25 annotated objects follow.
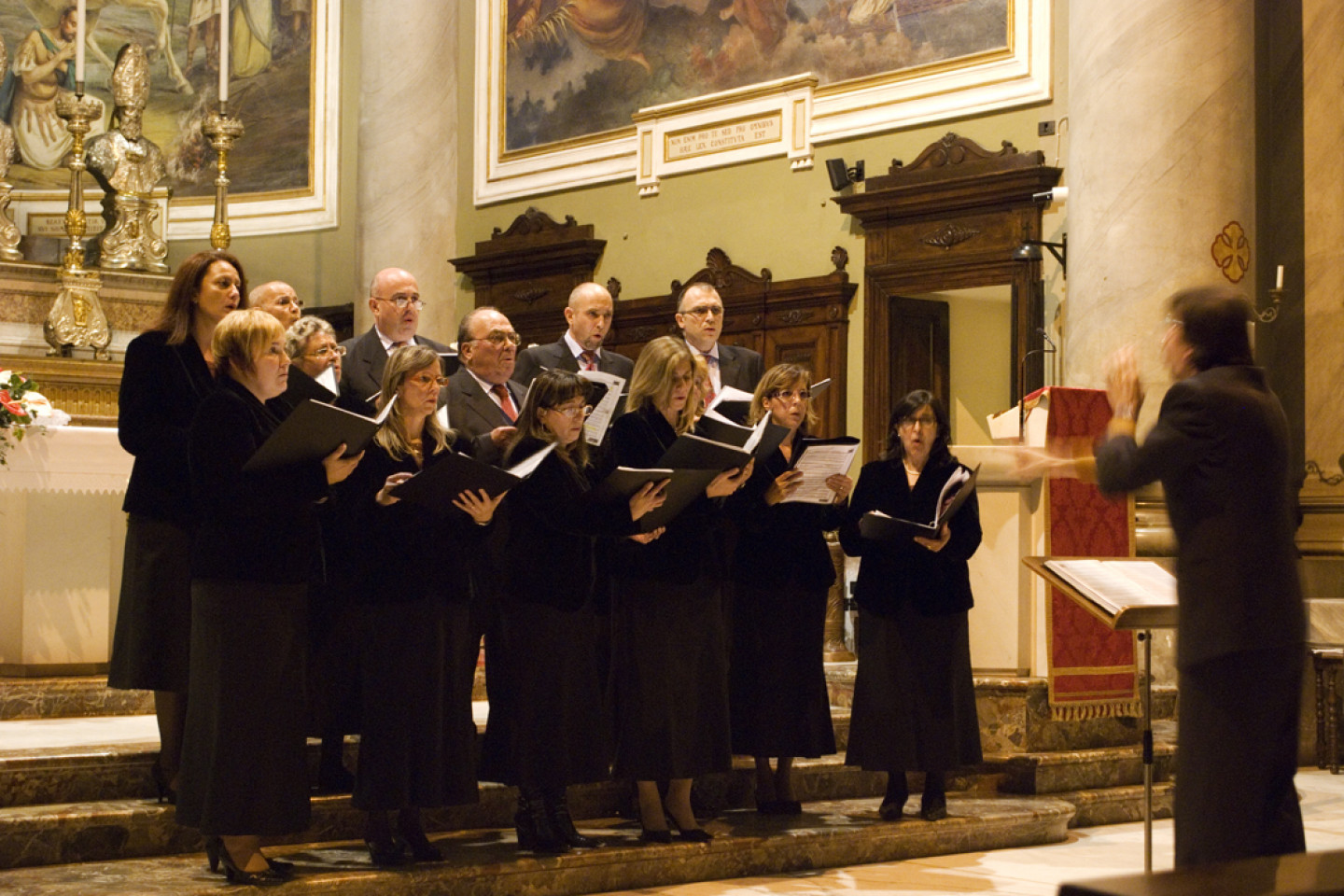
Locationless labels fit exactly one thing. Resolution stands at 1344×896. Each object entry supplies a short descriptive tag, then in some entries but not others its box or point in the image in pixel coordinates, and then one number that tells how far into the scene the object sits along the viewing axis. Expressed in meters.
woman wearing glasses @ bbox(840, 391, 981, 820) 5.51
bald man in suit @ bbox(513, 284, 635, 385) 5.71
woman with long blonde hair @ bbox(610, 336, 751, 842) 4.84
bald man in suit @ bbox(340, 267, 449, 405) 5.36
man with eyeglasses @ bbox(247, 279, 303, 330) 4.90
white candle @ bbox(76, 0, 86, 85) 7.79
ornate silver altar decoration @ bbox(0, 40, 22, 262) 9.68
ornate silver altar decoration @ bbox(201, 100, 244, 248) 9.77
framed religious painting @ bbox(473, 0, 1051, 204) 10.13
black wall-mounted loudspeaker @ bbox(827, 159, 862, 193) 10.53
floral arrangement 5.57
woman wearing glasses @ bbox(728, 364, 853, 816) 5.36
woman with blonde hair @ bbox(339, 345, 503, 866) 4.33
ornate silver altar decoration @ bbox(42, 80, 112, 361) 9.08
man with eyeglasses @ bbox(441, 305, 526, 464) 5.19
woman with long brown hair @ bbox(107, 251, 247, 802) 4.33
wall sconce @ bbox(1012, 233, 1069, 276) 9.18
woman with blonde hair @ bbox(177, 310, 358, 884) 3.90
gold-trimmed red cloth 6.50
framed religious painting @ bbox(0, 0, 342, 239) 13.75
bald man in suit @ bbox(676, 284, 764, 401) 5.90
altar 6.04
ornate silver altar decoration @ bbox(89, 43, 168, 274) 10.11
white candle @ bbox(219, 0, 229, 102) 8.63
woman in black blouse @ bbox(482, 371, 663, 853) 4.62
